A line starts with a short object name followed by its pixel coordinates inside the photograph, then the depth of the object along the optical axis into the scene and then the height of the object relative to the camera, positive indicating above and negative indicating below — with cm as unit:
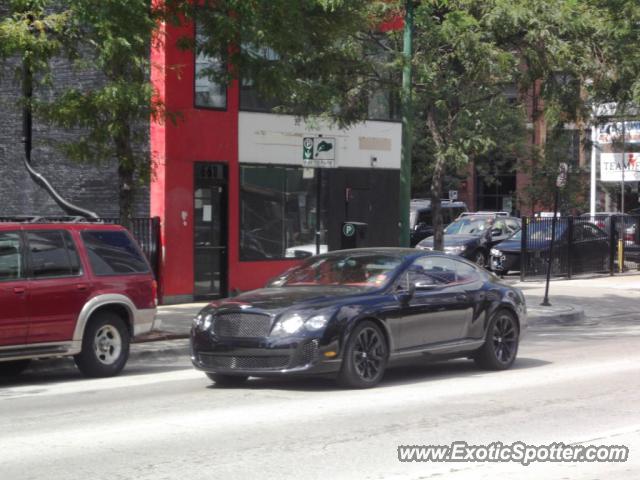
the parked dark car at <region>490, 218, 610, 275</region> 3025 -120
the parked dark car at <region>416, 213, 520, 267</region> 3297 -91
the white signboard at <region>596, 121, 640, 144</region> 2467 +218
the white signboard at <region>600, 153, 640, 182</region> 3856 +141
